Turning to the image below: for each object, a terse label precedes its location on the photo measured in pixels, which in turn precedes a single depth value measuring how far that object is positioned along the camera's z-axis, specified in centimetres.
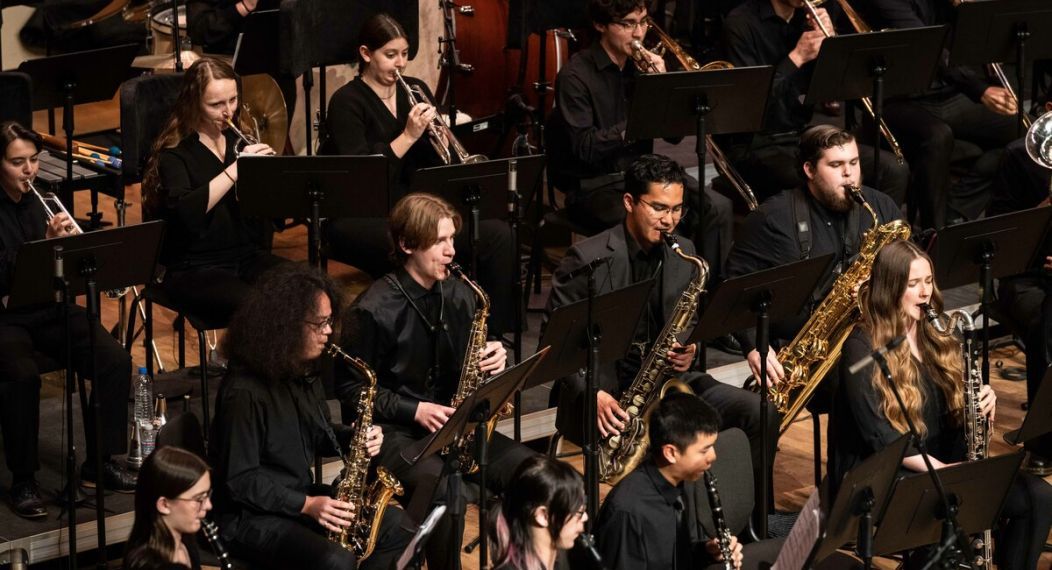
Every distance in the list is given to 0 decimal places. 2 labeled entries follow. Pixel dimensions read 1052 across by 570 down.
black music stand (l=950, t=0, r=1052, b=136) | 1318
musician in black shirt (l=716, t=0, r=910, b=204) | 1383
